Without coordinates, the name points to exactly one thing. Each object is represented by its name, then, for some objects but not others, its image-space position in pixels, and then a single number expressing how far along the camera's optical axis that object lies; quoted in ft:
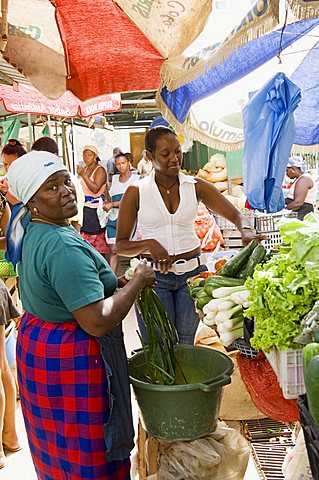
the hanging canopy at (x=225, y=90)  12.44
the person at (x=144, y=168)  31.24
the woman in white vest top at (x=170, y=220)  11.94
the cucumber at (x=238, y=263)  9.02
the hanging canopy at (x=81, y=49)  12.04
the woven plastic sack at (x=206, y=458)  8.07
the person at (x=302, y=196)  24.11
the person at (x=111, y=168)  30.50
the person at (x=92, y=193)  27.50
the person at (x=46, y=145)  15.85
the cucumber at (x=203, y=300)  8.55
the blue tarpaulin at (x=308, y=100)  14.17
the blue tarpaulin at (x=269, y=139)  11.85
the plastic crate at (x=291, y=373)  5.59
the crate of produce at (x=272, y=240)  11.13
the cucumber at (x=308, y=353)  4.25
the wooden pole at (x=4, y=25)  9.35
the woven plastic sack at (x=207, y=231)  24.45
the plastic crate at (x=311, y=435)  4.01
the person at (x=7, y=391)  12.91
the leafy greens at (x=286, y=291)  5.72
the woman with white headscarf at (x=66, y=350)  7.47
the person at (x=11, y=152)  17.22
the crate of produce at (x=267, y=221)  14.87
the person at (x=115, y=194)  26.73
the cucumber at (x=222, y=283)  8.48
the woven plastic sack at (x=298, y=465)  6.24
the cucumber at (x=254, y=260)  8.66
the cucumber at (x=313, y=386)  3.98
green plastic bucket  7.30
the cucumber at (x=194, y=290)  9.36
